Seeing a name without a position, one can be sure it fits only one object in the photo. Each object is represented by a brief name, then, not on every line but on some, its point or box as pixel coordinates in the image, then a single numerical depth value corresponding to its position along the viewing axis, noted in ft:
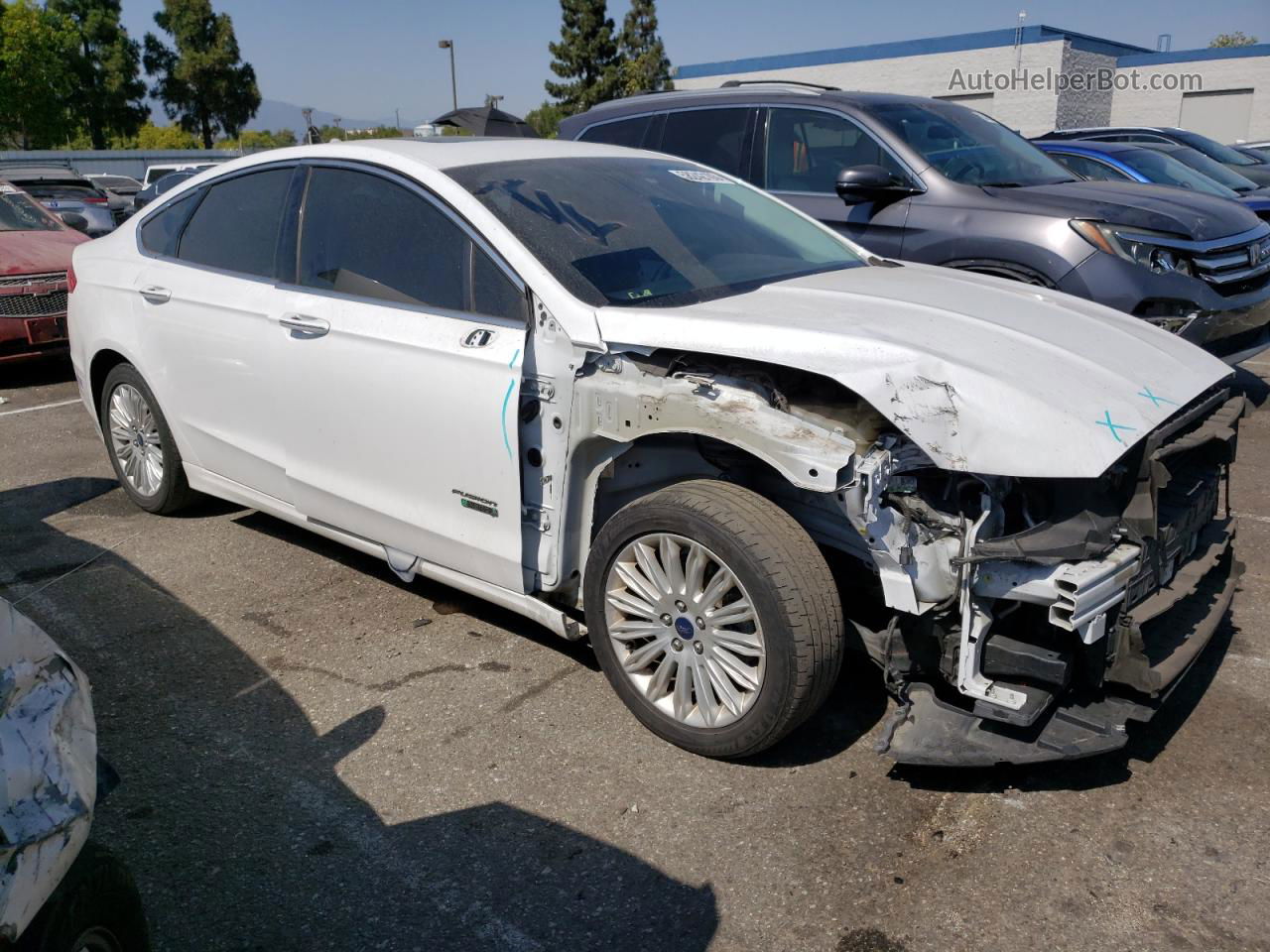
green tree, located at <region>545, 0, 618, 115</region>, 187.21
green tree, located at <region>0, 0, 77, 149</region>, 153.38
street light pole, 176.45
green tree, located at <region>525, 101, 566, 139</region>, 195.52
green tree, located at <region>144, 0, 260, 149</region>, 188.96
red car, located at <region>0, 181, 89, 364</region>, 28.63
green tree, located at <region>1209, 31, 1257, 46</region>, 254.76
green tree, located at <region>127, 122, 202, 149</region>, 190.08
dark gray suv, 19.63
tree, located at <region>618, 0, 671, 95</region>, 184.96
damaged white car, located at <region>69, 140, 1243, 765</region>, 9.56
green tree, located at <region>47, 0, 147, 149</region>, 174.70
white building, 114.52
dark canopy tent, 39.45
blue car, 31.53
